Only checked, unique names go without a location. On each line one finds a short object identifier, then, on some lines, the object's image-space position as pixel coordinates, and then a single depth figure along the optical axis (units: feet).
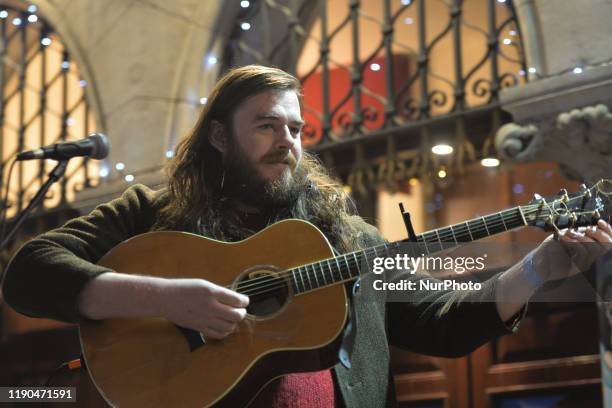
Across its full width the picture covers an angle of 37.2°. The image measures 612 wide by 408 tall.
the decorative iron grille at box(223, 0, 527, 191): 13.62
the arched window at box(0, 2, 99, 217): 18.53
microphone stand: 8.05
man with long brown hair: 6.40
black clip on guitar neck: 6.48
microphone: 8.25
